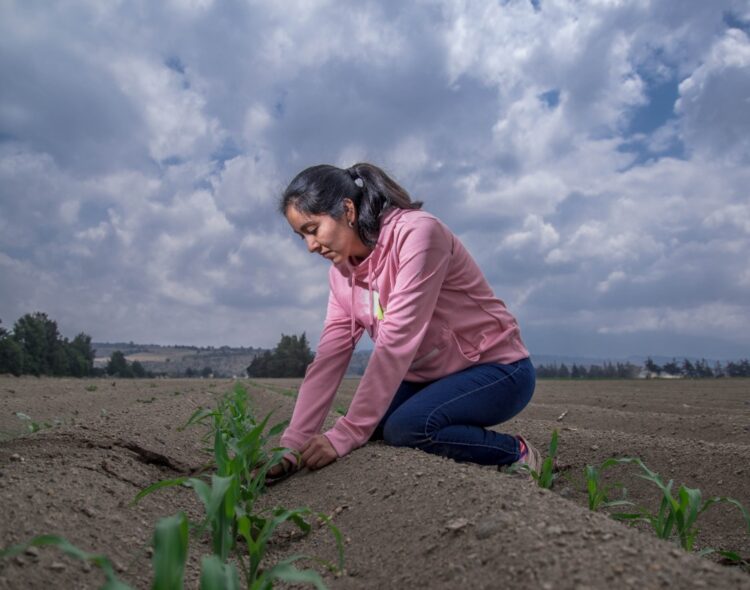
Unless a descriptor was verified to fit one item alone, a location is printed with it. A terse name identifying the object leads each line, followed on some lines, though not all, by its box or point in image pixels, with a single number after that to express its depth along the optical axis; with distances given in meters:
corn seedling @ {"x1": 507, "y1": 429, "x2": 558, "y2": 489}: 3.12
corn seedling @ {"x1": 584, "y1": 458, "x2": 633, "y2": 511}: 2.76
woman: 2.97
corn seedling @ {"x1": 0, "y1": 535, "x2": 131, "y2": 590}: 1.34
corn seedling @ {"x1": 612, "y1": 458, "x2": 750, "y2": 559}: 2.43
